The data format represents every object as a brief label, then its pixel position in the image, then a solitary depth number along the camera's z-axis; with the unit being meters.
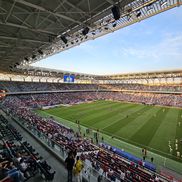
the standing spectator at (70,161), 5.83
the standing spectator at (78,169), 6.03
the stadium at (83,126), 7.12
